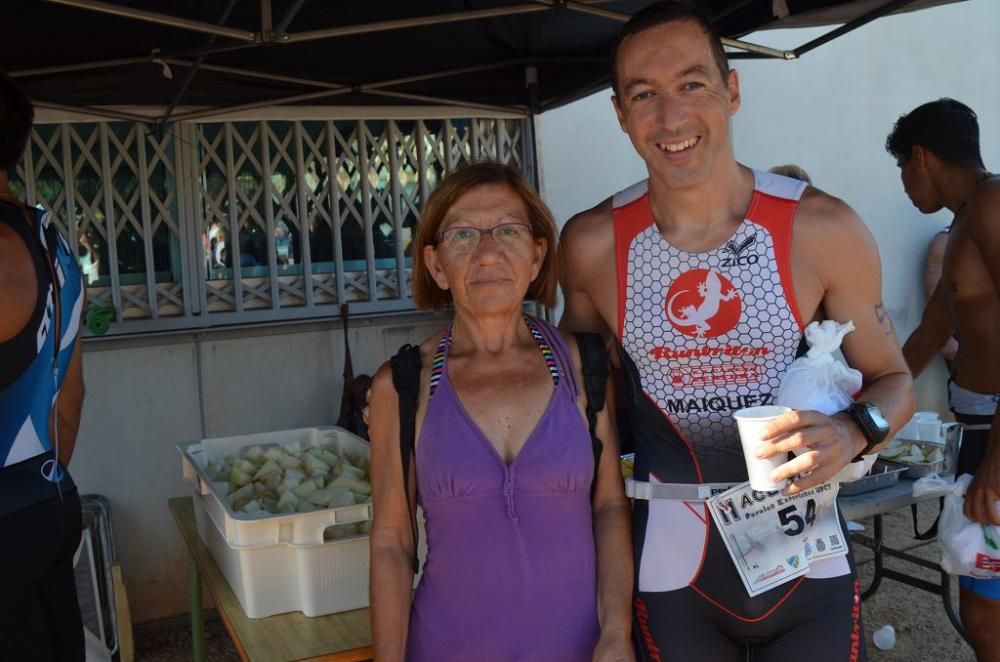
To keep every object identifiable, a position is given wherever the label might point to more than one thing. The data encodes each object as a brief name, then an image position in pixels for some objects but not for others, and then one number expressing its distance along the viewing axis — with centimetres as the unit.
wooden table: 217
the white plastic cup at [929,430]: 397
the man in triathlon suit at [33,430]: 195
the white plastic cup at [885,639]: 437
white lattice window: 486
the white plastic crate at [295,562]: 231
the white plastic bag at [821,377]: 162
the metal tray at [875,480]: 341
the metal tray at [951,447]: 321
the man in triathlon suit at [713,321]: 182
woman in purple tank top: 184
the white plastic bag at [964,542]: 275
